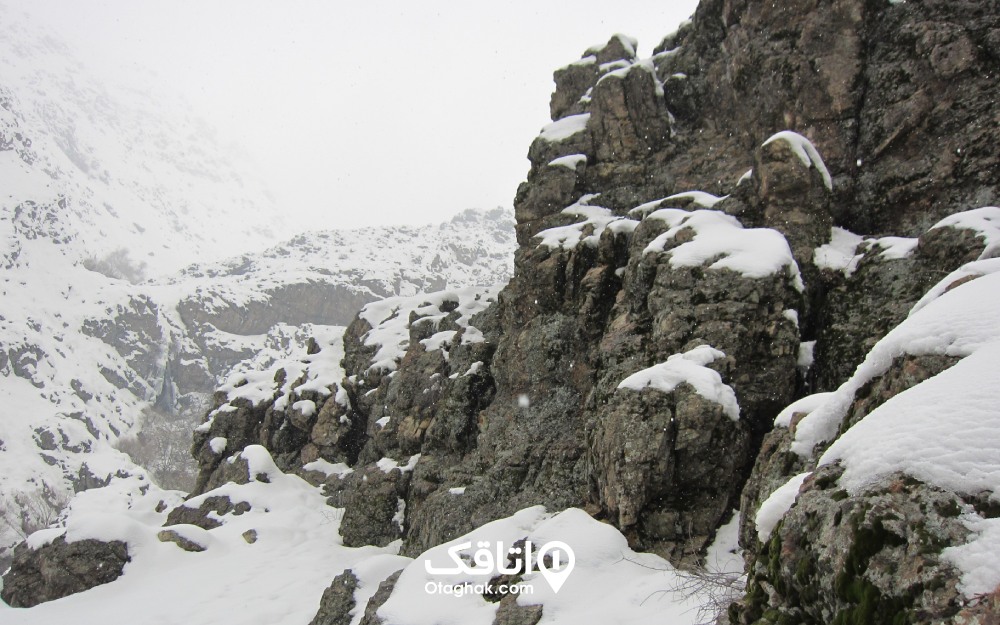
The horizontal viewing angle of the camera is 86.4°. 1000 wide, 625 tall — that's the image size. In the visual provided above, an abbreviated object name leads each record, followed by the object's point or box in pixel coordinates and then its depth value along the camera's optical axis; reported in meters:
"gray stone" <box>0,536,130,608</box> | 17.09
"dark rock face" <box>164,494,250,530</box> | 22.95
